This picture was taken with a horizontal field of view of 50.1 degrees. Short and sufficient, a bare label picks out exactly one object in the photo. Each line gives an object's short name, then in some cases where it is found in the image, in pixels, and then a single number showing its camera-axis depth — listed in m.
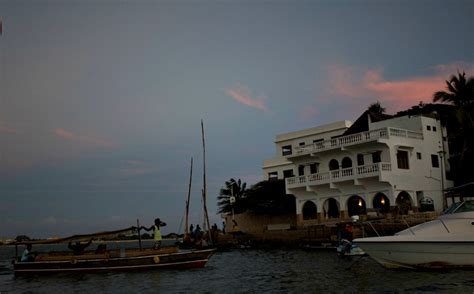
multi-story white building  38.19
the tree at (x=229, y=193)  56.96
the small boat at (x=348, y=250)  28.20
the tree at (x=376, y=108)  60.66
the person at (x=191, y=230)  49.82
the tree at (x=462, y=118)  40.22
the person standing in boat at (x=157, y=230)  26.77
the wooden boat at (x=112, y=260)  25.97
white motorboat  18.08
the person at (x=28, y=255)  27.55
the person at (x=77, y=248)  26.86
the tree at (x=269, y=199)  48.75
